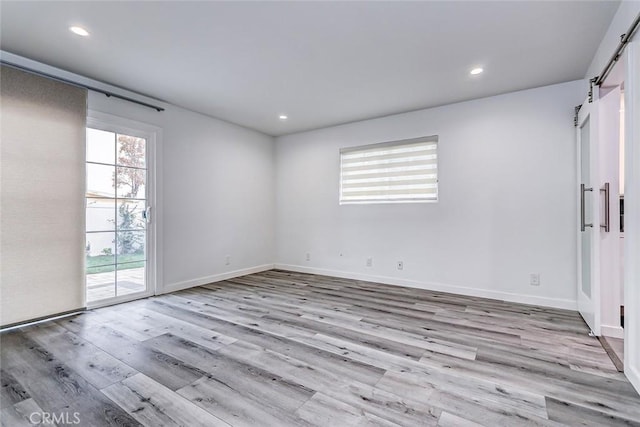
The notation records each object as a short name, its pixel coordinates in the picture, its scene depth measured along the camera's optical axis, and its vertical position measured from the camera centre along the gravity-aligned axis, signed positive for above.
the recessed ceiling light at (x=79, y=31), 2.35 +1.53
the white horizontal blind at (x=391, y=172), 4.16 +0.68
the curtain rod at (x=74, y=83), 2.69 +1.41
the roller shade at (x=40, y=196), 2.64 +0.19
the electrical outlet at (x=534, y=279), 3.37 -0.75
